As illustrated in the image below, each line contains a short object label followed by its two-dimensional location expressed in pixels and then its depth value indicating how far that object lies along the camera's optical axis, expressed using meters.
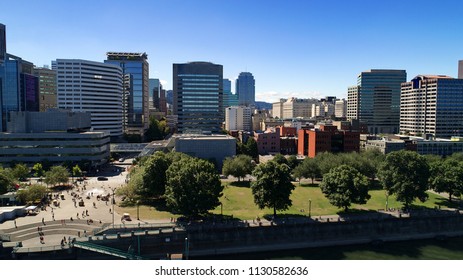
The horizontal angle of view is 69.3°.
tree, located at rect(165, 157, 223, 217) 48.38
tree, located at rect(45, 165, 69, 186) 68.06
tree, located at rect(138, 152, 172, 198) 58.06
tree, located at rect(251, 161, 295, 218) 51.00
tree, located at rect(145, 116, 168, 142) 164.12
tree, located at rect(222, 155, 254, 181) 76.00
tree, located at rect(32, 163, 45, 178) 80.19
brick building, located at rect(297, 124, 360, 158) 107.50
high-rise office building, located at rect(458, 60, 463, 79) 188.45
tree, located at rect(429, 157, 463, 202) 60.19
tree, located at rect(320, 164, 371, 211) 52.84
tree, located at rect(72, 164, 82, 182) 82.38
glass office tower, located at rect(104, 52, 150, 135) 168.00
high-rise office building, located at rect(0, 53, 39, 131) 145.00
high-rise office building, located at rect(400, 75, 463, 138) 149.88
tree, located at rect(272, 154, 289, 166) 84.69
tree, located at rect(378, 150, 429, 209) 56.28
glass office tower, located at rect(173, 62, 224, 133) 153.12
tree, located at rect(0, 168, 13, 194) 57.94
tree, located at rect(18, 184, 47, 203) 57.81
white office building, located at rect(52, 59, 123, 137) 135.12
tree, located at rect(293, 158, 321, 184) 76.75
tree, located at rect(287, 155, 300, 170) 88.38
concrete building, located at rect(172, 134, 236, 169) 90.62
